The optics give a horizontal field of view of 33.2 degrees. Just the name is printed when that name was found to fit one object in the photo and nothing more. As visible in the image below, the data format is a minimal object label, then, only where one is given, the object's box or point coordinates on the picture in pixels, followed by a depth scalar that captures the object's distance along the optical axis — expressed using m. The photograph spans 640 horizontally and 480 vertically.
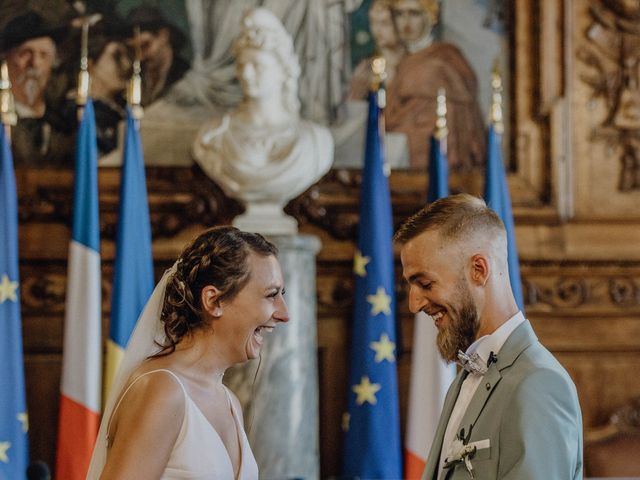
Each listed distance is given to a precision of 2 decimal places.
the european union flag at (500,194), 6.28
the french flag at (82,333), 6.05
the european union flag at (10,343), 5.93
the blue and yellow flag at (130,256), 6.10
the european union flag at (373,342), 6.22
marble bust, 6.21
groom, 2.61
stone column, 5.90
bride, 2.81
